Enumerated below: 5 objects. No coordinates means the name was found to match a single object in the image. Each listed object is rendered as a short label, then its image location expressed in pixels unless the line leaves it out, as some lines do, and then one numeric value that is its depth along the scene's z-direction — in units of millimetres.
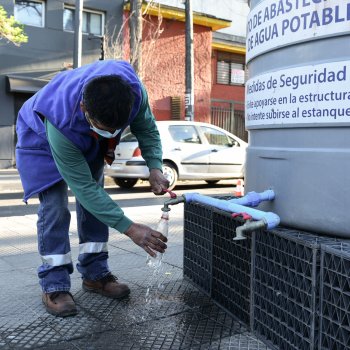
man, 2408
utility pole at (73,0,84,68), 12242
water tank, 2250
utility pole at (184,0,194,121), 14258
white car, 10266
